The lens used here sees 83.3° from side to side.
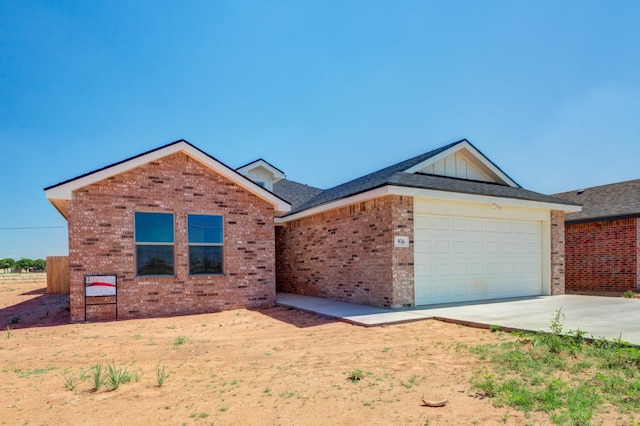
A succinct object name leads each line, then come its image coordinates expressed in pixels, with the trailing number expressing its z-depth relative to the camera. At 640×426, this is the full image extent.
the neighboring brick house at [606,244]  14.97
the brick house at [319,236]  9.62
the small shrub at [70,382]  4.56
